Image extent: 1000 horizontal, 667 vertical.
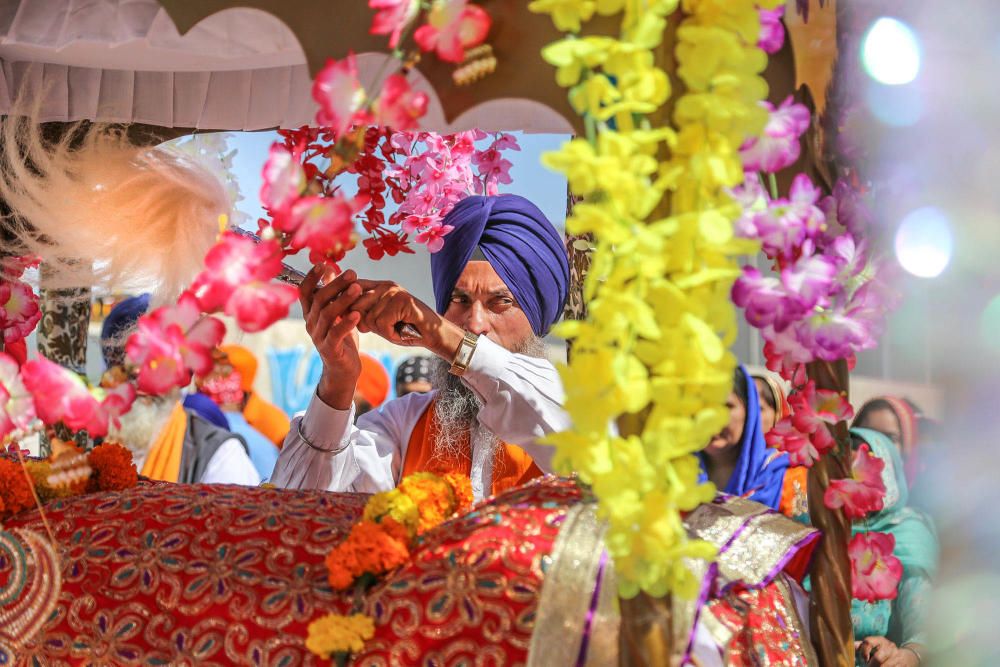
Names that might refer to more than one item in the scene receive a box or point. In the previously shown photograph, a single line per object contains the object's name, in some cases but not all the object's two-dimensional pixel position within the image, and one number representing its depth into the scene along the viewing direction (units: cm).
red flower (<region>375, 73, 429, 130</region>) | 302
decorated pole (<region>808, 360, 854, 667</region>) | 330
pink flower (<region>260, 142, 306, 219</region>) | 301
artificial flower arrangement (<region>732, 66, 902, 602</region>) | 307
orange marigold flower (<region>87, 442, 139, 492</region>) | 354
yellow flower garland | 293
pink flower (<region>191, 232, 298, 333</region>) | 302
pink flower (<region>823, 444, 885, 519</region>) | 331
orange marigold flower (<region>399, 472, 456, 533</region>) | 325
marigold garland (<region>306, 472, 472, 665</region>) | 316
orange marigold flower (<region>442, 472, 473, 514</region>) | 331
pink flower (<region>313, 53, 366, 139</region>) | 301
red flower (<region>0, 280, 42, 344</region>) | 369
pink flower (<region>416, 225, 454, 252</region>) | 400
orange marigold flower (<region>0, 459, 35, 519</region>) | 346
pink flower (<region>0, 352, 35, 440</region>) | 317
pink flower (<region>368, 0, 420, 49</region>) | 303
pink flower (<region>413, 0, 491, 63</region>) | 302
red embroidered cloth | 316
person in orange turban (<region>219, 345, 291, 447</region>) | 848
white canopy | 339
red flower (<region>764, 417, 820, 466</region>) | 332
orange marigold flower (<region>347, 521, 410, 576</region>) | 319
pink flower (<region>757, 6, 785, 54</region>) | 307
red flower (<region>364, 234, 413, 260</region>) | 388
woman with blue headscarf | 435
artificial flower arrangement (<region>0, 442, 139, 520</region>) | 343
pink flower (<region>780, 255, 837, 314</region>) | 311
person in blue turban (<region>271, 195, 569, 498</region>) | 357
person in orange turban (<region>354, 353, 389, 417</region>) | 900
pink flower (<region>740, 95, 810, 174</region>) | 305
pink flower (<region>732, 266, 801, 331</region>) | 310
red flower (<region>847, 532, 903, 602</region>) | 333
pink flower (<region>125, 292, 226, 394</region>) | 305
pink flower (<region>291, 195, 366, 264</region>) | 300
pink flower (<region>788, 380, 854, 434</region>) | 329
